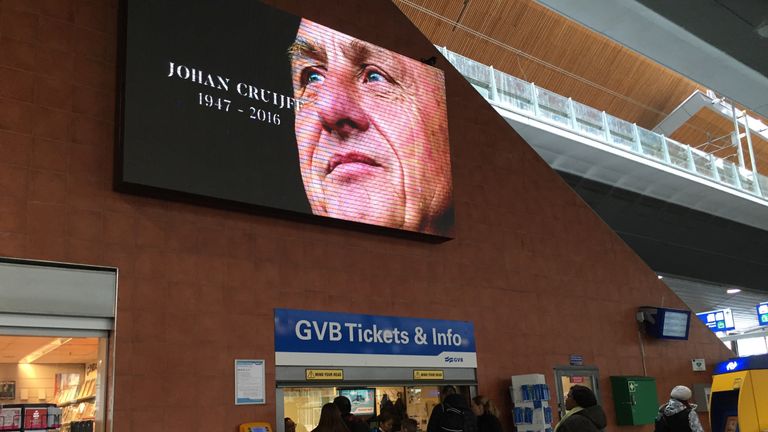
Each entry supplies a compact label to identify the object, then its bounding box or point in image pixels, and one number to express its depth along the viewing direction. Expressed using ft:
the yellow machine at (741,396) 16.14
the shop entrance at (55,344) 16.69
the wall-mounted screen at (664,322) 32.04
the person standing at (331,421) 17.66
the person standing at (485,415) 23.17
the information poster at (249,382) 19.38
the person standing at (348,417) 19.72
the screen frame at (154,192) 18.43
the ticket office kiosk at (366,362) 20.88
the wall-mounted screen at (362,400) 23.02
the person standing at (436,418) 20.65
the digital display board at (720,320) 63.82
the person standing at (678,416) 17.37
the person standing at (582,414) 15.46
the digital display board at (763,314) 66.64
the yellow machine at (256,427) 18.98
